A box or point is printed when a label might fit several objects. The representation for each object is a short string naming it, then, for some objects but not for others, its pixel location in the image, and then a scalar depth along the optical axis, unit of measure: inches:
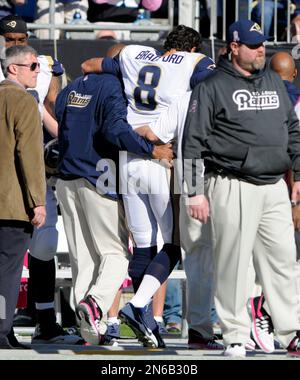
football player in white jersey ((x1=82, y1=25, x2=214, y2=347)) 693.3
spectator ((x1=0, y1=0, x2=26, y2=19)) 1021.8
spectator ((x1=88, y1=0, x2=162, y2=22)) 1022.4
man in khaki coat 661.3
